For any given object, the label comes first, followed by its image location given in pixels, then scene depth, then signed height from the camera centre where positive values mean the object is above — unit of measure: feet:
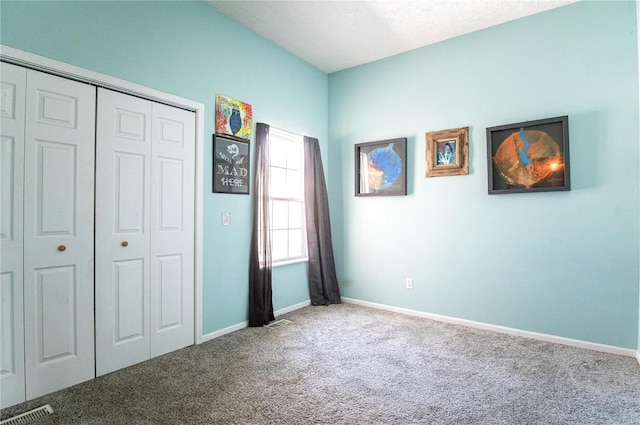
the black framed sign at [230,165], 10.36 +1.63
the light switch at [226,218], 10.60 -0.01
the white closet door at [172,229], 8.93 -0.31
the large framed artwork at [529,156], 9.87 +1.80
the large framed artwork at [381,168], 12.87 +1.90
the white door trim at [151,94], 6.78 +3.05
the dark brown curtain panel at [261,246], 11.33 -0.95
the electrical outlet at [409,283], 12.73 -2.42
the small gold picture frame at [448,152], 11.55 +2.21
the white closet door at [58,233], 6.90 -0.30
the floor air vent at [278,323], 11.35 -3.54
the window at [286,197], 13.01 +0.79
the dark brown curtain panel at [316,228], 13.74 -0.43
